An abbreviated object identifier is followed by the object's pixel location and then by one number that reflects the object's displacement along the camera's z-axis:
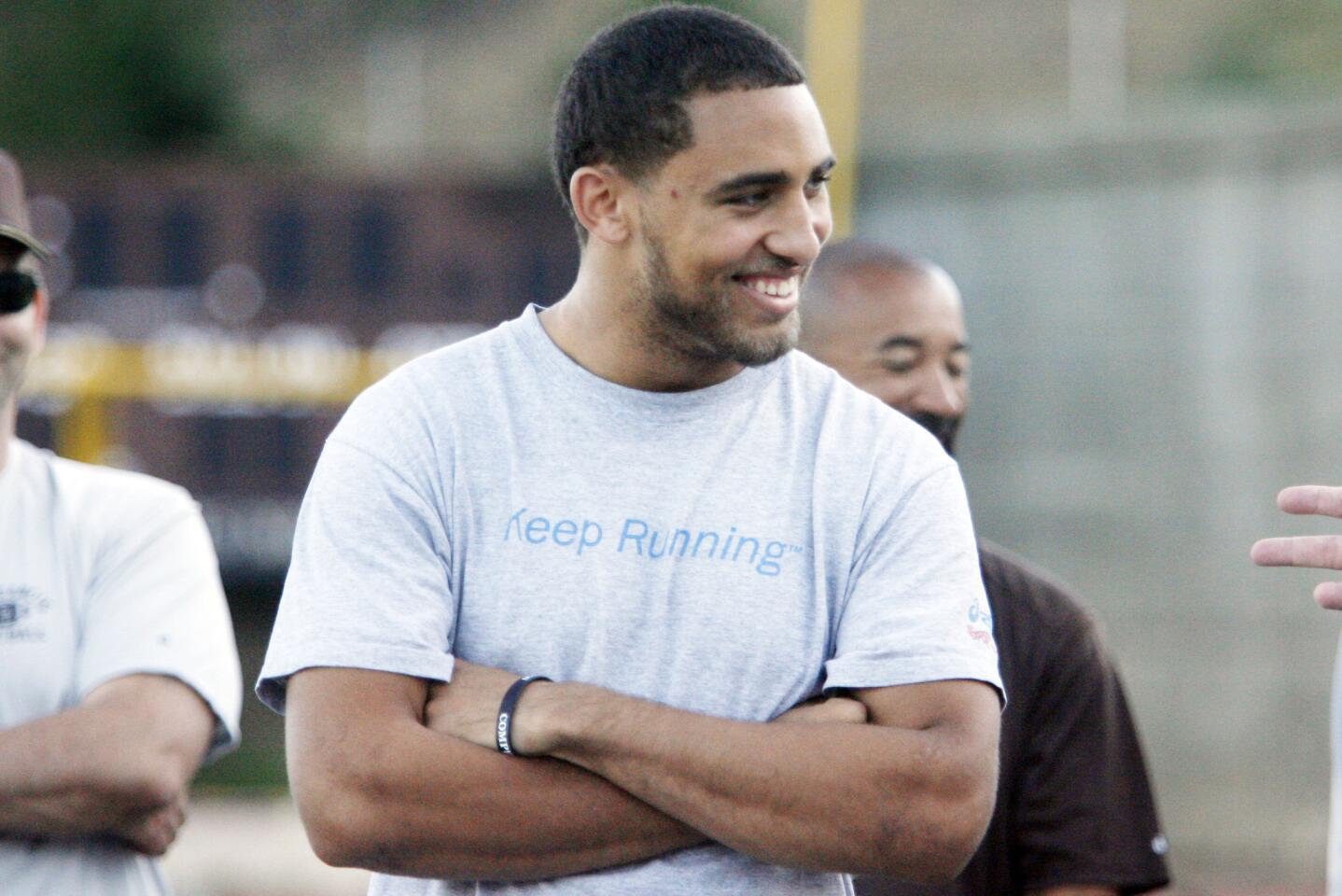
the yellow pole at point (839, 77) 21.14
